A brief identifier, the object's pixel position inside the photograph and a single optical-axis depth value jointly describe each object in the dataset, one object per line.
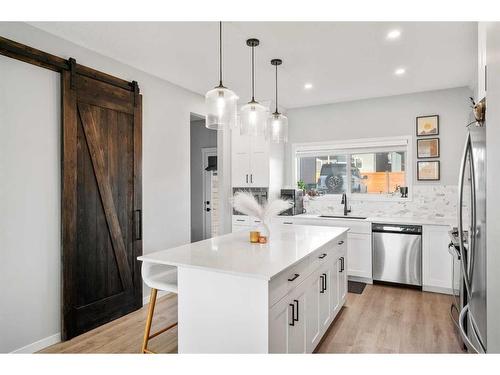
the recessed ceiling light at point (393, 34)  2.63
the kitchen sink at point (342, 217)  4.67
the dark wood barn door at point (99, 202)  2.76
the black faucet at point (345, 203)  4.89
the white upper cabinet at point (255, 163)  4.88
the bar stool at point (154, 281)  2.23
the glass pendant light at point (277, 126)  2.92
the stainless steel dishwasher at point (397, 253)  3.97
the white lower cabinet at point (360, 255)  4.24
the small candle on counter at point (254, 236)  2.56
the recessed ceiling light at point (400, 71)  3.54
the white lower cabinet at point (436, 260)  3.81
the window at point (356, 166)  4.71
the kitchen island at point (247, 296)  1.69
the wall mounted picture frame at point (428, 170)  4.35
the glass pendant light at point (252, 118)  2.60
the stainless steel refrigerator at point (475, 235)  1.61
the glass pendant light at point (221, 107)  2.25
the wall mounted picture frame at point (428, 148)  4.35
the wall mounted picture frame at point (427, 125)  4.35
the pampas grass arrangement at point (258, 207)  2.43
